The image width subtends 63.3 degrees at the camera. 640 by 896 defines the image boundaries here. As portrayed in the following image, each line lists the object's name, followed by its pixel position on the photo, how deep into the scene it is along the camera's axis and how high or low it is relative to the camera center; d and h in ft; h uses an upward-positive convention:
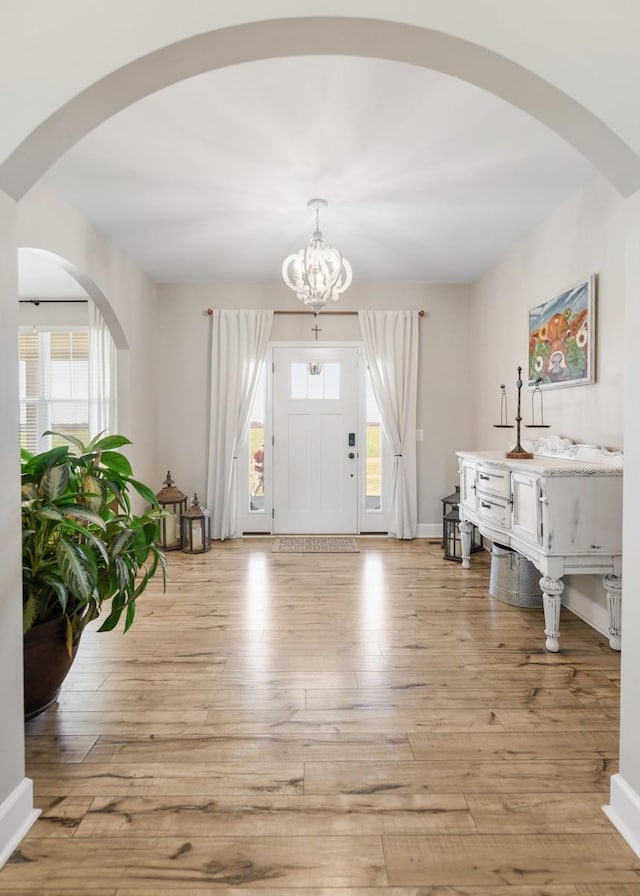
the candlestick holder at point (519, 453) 10.97 -0.58
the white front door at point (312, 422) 17.76 +0.13
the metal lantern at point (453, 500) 15.10 -2.19
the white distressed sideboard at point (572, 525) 8.61 -1.66
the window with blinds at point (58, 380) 18.69 +1.64
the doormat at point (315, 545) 15.89 -3.78
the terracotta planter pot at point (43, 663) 6.61 -3.10
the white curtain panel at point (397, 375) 17.31 +1.69
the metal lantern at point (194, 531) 15.72 -3.20
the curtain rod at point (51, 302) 18.43 +4.42
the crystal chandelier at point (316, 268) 11.46 +3.51
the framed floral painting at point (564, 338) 10.14 +1.88
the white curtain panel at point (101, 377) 14.43 +1.36
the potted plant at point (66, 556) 6.35 -1.71
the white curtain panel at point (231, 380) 17.29 +1.52
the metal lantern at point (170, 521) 15.88 -3.01
